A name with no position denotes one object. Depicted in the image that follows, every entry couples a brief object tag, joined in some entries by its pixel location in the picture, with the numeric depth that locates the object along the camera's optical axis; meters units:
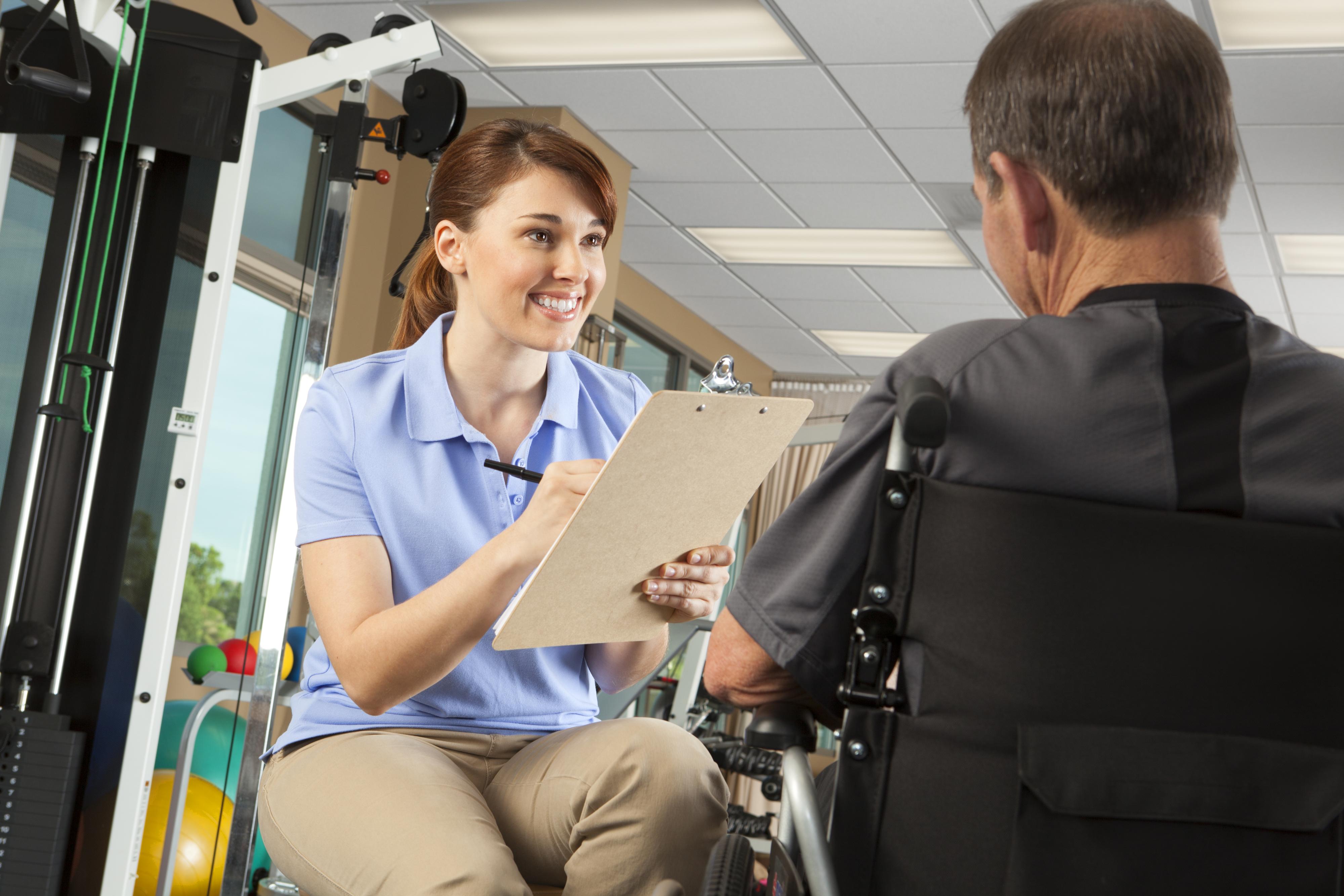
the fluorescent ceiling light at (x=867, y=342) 7.30
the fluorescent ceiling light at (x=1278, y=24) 3.24
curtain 8.17
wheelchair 0.73
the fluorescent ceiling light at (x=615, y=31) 3.68
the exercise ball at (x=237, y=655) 2.53
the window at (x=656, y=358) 6.68
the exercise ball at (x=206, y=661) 2.59
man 0.77
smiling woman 1.07
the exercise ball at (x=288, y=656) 2.45
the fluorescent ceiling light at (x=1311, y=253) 4.85
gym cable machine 2.03
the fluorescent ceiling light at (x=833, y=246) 5.47
